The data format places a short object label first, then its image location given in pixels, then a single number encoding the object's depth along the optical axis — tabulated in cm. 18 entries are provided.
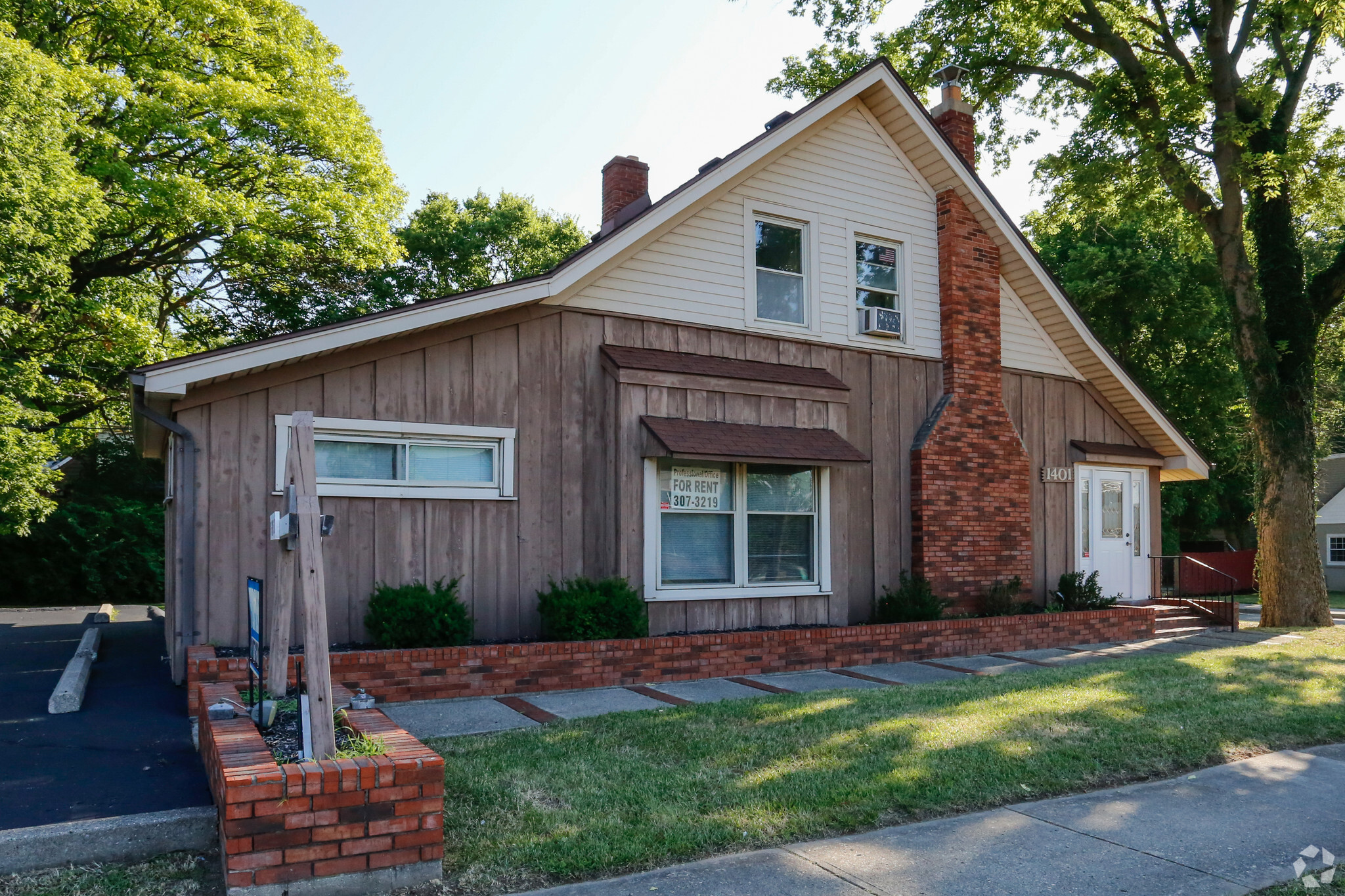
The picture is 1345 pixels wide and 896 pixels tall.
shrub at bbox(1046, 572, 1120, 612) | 1421
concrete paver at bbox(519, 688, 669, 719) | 814
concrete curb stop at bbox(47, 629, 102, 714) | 743
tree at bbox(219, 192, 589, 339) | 3281
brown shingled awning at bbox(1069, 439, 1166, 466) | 1515
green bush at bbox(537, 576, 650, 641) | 953
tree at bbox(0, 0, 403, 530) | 1511
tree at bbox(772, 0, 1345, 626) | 1617
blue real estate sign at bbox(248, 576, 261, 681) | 574
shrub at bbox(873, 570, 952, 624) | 1204
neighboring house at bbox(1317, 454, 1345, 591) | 3036
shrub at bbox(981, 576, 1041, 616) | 1301
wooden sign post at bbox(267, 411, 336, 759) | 458
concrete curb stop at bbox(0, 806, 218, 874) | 439
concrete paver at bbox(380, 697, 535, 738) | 735
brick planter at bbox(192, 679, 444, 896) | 407
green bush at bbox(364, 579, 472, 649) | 879
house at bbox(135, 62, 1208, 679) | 912
